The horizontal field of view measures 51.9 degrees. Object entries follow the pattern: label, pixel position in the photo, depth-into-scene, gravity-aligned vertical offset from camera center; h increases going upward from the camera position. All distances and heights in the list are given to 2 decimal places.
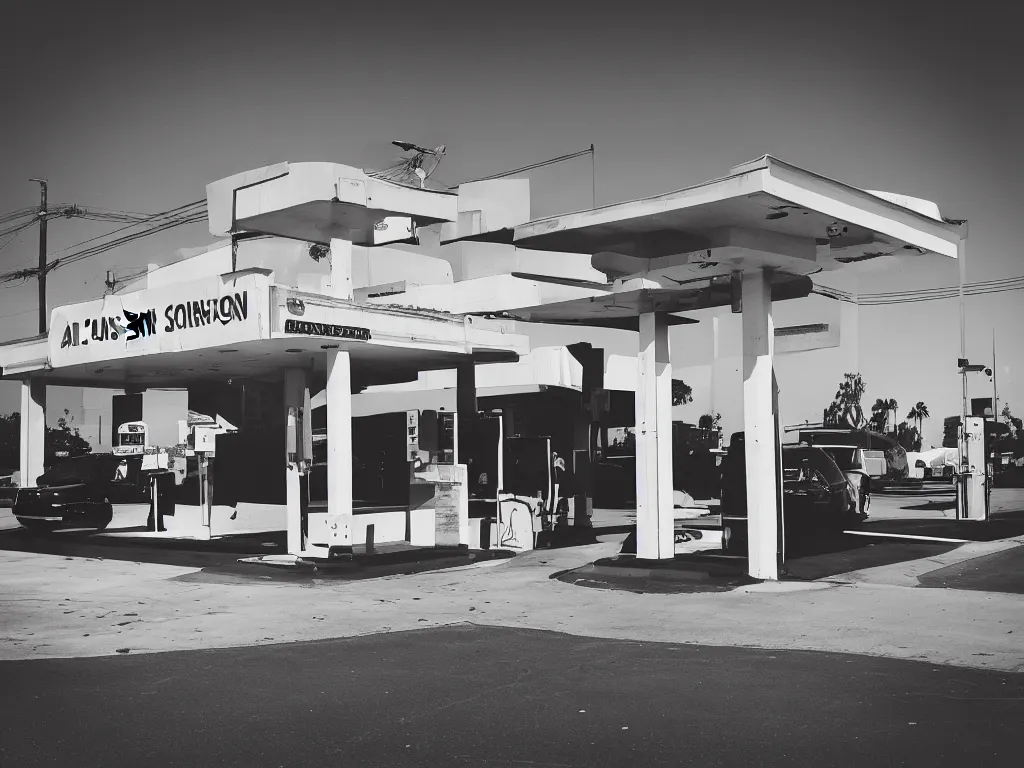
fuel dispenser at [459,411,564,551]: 18.59 -0.96
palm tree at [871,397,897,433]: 104.31 +3.13
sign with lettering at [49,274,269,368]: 15.33 +2.13
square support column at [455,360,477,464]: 19.73 +0.95
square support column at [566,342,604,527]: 22.05 +0.26
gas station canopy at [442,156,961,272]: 11.37 +2.60
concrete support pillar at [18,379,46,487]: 23.42 +0.53
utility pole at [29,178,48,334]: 41.59 +8.12
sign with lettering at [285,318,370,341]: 14.98 +1.74
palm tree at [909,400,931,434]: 120.01 +3.01
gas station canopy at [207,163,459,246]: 15.66 +3.79
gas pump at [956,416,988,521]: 21.30 -0.76
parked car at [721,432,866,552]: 19.09 -0.94
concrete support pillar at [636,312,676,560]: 14.73 -0.20
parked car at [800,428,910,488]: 37.53 -0.44
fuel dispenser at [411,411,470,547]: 17.75 -0.44
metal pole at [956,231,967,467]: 24.67 +2.94
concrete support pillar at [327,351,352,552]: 16.38 +0.21
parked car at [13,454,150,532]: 23.25 -0.99
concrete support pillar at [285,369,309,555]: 17.58 -0.11
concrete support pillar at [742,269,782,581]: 13.23 +0.15
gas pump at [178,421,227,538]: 19.80 +0.02
